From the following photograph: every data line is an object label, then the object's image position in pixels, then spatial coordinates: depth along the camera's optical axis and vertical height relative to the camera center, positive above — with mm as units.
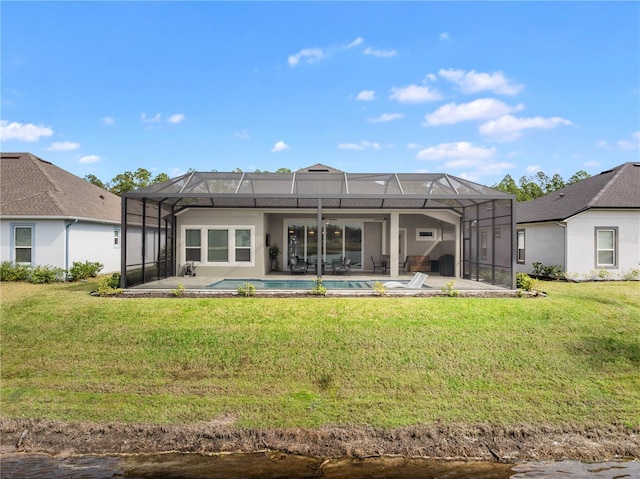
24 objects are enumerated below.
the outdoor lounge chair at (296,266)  14987 -849
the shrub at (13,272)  13742 -1039
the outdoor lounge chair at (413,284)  11570 -1221
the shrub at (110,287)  10500 -1225
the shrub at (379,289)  10516 -1240
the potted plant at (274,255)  16672 -460
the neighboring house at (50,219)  14461 +974
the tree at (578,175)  42959 +8092
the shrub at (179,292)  10383 -1315
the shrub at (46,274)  13688 -1137
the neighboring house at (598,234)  14883 +474
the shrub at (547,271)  15147 -1037
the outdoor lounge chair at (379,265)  15737 -880
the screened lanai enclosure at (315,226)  11922 +797
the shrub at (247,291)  10297 -1271
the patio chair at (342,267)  15312 -899
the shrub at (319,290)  10405 -1254
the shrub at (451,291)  10500 -1269
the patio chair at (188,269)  14633 -960
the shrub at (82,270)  14312 -1029
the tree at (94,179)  42472 +7366
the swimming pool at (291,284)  11430 -1266
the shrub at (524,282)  11102 -1079
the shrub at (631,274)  14844 -1096
